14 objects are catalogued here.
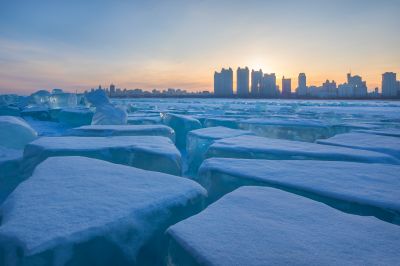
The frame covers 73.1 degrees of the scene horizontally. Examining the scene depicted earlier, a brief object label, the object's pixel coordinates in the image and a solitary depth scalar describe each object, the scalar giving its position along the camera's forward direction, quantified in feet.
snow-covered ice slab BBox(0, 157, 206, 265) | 3.30
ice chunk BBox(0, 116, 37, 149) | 12.80
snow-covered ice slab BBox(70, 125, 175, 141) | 12.91
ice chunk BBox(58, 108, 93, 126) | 31.55
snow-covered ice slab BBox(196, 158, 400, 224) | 4.99
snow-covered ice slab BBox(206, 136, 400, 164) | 8.63
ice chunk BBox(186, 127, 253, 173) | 13.42
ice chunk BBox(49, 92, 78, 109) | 53.72
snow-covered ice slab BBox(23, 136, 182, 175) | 8.42
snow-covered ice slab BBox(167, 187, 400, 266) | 3.05
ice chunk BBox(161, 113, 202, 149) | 20.52
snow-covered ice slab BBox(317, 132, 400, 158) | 10.04
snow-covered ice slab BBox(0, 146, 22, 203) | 8.88
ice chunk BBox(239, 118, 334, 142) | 17.72
